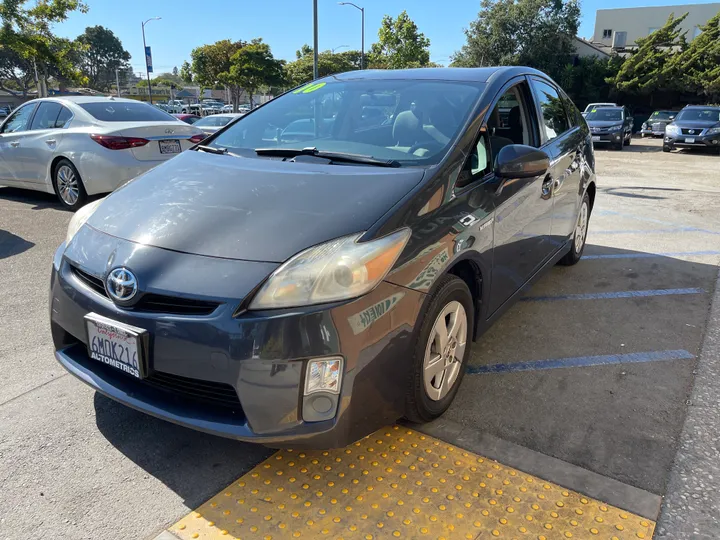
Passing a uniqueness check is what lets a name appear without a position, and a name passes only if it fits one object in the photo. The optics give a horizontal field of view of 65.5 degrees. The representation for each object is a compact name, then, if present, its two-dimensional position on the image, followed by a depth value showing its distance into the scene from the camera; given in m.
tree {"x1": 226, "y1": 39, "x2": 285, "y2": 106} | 47.06
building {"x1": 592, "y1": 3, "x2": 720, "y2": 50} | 44.69
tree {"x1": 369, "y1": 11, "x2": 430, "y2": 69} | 37.34
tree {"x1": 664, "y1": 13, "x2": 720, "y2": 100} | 30.36
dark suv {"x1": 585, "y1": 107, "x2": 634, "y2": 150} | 19.47
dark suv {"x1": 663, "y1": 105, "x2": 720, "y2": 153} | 17.58
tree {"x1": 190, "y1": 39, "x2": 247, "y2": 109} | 49.91
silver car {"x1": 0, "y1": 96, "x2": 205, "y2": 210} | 6.79
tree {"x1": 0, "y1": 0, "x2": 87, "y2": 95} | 16.45
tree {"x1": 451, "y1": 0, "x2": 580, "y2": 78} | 34.44
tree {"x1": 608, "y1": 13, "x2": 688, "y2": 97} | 32.00
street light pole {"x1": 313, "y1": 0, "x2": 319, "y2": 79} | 16.98
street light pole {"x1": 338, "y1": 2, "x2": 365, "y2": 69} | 33.31
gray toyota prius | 2.00
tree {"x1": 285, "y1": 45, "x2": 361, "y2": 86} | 57.41
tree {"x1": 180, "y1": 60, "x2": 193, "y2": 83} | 57.56
